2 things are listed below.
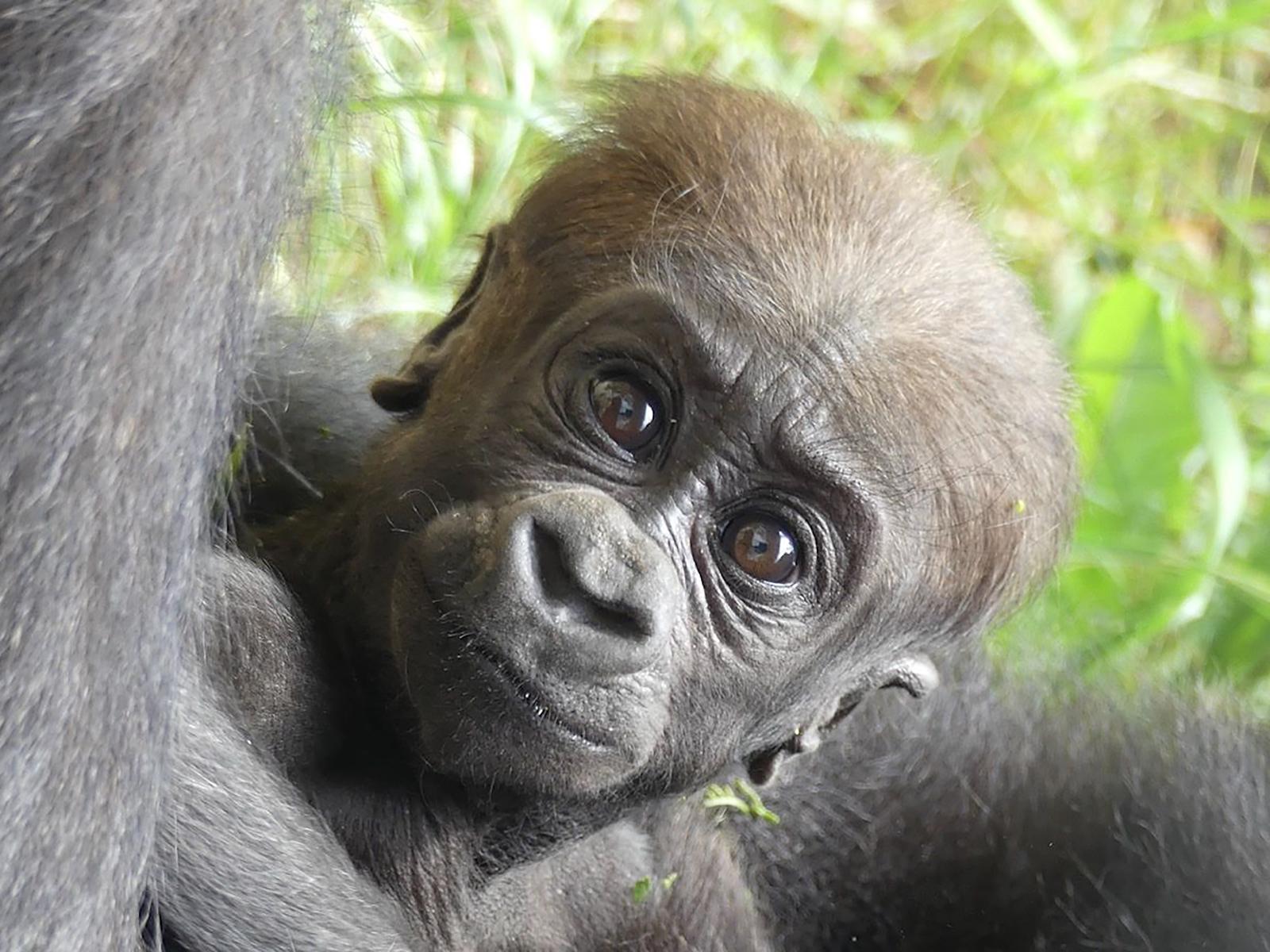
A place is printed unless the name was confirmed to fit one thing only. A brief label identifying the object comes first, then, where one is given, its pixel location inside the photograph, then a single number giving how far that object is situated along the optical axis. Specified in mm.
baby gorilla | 2008
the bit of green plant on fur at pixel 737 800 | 2137
